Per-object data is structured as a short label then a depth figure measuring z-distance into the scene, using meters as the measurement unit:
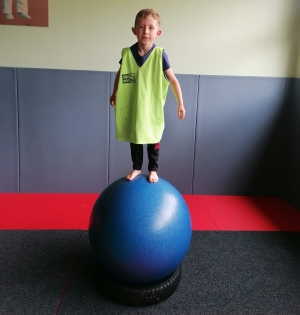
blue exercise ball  1.72
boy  1.87
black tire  1.82
